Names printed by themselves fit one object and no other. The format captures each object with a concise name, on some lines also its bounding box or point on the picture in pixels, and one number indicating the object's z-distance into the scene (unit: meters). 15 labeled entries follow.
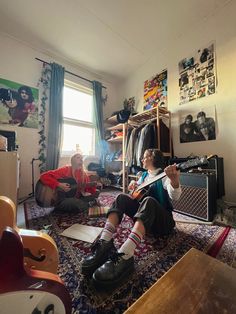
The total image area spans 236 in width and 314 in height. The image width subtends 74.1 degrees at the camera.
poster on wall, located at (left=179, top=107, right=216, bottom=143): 1.92
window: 2.81
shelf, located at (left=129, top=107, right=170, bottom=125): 2.33
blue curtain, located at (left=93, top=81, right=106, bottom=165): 3.05
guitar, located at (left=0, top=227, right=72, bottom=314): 0.33
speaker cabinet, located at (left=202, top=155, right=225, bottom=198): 1.64
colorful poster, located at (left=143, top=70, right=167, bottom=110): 2.50
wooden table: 0.32
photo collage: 1.95
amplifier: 1.47
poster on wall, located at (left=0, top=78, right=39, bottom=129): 2.15
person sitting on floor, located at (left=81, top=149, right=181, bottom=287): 0.72
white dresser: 1.30
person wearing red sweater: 1.60
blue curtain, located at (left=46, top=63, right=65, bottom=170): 2.44
